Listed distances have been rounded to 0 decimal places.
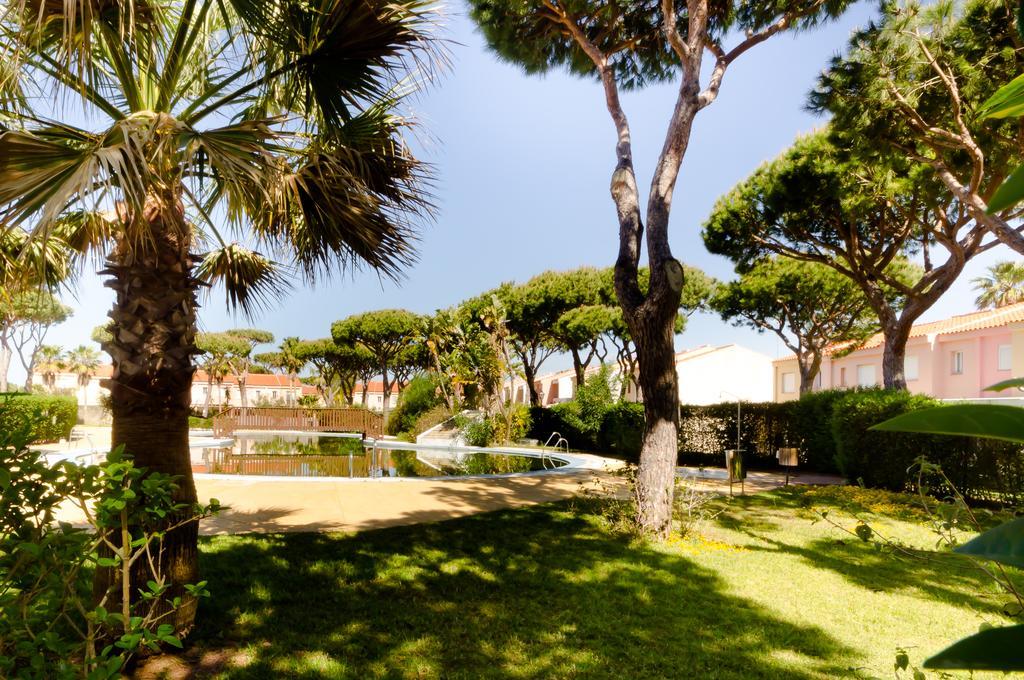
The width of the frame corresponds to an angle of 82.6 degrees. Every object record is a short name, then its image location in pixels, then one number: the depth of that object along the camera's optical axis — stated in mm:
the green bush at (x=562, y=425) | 18500
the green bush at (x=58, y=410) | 16062
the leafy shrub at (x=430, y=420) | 22120
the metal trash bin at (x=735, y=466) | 9102
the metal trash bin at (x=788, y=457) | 9727
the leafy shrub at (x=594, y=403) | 17578
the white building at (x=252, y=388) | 56531
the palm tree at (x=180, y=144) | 3021
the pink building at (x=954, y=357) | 24939
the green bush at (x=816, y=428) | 12523
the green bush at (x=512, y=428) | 17578
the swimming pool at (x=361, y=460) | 11742
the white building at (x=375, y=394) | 64375
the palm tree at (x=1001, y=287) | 32094
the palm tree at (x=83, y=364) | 52562
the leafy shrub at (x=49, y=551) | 1817
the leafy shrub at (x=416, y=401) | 24312
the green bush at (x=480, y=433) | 17750
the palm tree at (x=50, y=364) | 49097
